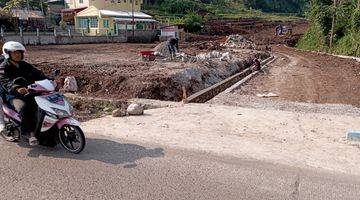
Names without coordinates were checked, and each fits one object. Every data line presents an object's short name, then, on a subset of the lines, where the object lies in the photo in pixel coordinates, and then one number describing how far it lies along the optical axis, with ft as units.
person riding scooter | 19.85
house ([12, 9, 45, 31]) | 135.99
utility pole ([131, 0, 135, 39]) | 156.66
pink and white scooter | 19.39
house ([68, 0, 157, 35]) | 166.20
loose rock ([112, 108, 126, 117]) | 28.37
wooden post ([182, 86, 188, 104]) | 34.30
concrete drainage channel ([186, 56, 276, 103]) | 38.40
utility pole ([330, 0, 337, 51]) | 126.72
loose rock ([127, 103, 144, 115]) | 28.84
